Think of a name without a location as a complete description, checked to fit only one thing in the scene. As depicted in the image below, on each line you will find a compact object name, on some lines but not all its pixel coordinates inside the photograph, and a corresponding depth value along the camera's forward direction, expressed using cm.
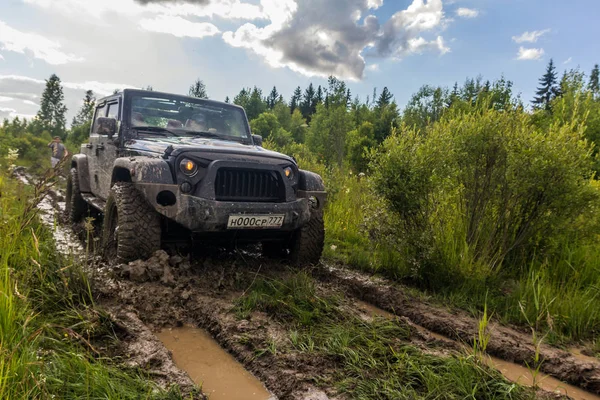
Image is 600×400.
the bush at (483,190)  388
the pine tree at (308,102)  9236
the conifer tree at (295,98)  10292
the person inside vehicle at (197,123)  490
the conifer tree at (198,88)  7078
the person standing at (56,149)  998
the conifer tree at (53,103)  6412
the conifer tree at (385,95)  7754
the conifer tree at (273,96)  11410
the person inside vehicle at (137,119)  470
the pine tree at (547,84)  7175
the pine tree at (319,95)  9462
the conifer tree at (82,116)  7001
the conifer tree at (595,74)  7619
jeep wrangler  359
